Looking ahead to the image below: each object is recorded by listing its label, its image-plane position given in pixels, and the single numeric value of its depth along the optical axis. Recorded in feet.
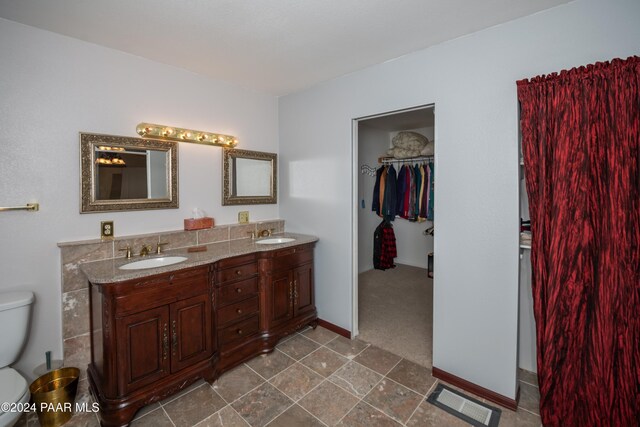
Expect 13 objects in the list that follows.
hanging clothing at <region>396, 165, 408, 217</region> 14.37
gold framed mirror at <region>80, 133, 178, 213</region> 6.67
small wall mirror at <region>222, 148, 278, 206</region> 9.22
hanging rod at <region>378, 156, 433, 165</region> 14.44
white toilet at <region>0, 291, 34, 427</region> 4.79
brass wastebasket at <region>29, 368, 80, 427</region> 5.34
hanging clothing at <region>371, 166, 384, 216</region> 15.19
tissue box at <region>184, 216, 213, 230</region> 8.19
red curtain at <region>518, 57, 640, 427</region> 4.61
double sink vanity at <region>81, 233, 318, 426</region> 5.47
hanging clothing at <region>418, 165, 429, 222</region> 13.63
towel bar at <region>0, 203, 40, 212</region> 5.78
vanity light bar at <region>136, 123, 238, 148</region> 7.29
